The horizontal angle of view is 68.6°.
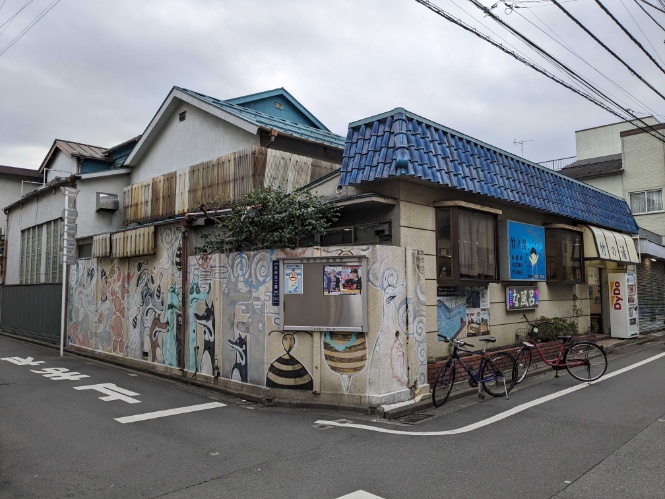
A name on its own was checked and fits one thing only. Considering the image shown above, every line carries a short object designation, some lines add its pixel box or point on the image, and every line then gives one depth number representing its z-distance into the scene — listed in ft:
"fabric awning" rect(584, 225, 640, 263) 46.50
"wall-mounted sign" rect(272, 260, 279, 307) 28.35
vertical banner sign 47.73
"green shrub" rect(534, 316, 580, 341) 39.81
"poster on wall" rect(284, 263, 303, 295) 27.68
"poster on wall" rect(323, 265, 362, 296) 26.32
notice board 26.12
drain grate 23.77
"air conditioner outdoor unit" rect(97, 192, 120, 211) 54.80
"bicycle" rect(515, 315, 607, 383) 32.27
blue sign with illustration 38.34
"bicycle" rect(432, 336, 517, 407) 26.45
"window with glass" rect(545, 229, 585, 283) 43.27
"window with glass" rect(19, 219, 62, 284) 59.00
